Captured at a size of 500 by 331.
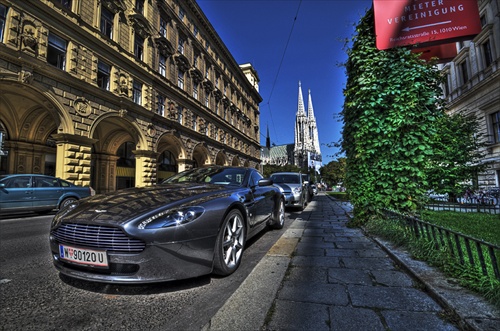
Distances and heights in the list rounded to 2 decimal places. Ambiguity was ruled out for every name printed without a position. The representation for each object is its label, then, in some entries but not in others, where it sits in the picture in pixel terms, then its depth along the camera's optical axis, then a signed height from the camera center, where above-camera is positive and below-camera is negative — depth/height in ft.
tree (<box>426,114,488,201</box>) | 27.89 +3.07
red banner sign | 15.67 +10.52
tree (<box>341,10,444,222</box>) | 14.43 +3.75
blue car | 25.30 -0.15
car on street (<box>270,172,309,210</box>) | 30.22 -0.12
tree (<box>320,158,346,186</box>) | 212.09 +7.00
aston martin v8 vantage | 6.58 -1.33
